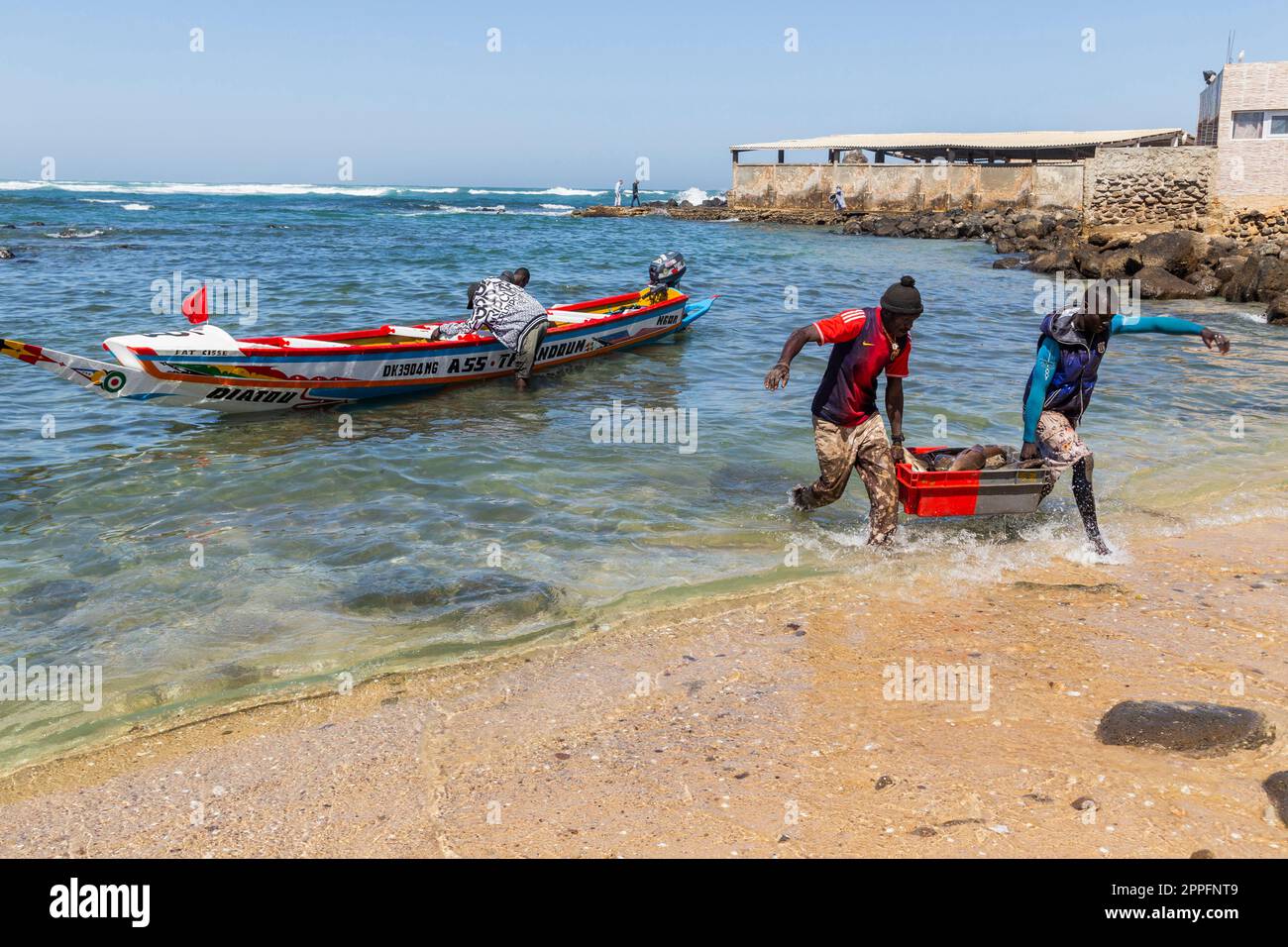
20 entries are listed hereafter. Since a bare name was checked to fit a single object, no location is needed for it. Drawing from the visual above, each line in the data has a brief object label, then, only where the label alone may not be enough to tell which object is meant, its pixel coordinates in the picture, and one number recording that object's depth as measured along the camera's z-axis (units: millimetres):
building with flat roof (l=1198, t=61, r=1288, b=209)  28375
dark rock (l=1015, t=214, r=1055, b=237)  37938
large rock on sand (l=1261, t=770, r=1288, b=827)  4109
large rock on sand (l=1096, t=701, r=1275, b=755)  4668
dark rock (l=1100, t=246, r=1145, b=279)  25795
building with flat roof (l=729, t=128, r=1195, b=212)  46750
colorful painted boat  11070
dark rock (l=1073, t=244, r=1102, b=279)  26938
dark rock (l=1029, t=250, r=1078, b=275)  29672
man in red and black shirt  6688
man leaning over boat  13893
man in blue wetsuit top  6793
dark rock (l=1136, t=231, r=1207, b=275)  25703
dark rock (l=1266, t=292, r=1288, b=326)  20016
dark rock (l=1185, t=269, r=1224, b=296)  24688
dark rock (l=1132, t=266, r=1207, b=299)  24516
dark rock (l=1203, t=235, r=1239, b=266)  26089
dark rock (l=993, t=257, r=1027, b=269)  32000
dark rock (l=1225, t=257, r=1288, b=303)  22906
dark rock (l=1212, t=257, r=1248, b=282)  24338
